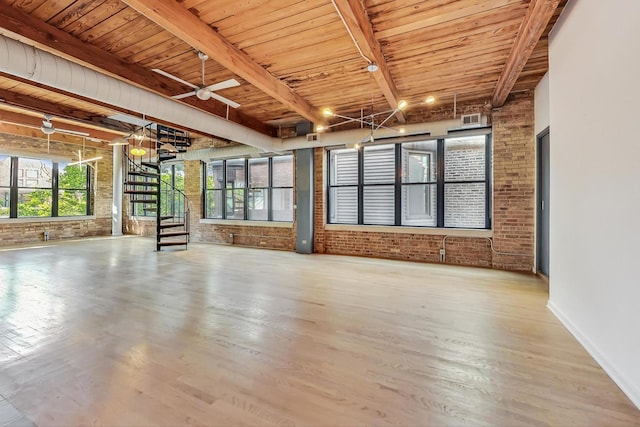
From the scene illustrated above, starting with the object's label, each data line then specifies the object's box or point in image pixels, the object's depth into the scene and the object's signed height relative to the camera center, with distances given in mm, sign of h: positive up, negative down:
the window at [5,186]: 8250 +784
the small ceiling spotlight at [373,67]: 3598 +1832
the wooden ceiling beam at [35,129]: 6621 +2263
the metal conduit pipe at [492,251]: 5379 -711
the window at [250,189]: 8031 +736
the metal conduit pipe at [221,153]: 7492 +1657
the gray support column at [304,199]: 7159 +375
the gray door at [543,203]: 4738 +195
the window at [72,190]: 9492 +801
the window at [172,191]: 9664 +766
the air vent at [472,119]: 5141 +1685
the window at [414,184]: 5848 +677
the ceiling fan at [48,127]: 6380 +2028
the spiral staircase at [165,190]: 7586 +769
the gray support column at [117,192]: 10336 +782
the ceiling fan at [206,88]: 3770 +1699
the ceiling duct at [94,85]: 3049 +1632
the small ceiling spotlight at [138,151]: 6523 +1405
